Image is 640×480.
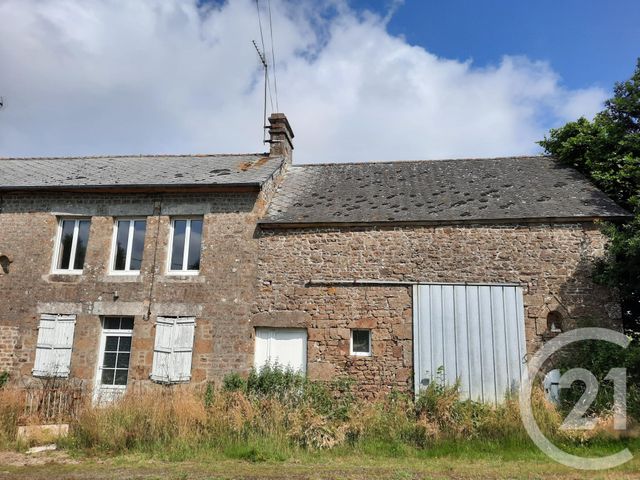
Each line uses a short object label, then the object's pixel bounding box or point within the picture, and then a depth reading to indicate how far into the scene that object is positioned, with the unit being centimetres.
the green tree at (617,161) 939
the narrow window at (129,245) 1154
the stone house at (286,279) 1022
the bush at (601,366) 854
